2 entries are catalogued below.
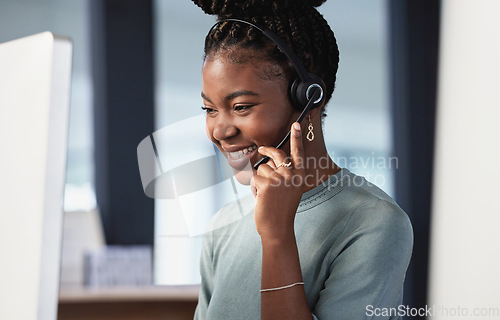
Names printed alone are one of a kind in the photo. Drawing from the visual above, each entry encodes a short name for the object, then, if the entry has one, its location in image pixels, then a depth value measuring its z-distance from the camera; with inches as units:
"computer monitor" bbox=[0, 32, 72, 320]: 51.7
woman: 62.1
